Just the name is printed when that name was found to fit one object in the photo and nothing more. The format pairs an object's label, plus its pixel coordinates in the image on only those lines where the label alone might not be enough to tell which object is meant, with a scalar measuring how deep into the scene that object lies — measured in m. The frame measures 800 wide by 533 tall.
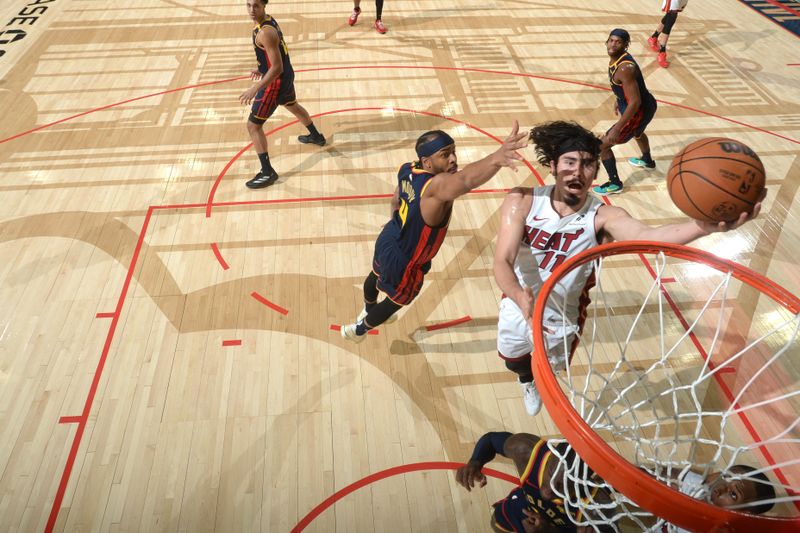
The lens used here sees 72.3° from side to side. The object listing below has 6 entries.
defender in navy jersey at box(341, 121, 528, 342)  2.66
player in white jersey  2.41
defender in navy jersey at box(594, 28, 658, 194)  4.50
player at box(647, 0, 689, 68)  7.04
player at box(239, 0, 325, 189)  4.57
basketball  2.17
